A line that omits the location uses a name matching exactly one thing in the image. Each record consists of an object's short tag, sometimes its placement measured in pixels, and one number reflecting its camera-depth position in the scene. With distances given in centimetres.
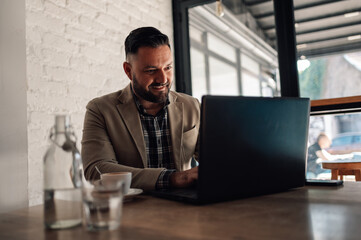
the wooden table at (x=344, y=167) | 193
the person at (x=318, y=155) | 266
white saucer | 87
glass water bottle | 62
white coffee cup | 87
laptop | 74
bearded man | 142
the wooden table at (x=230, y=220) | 55
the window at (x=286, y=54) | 257
